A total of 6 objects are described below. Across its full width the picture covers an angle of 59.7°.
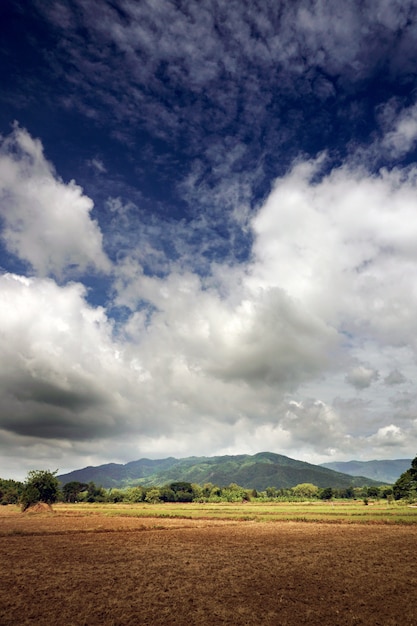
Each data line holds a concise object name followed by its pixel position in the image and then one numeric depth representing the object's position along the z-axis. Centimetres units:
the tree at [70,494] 19422
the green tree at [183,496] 19065
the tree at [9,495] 15816
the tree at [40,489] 9250
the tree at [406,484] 9904
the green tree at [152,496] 16745
